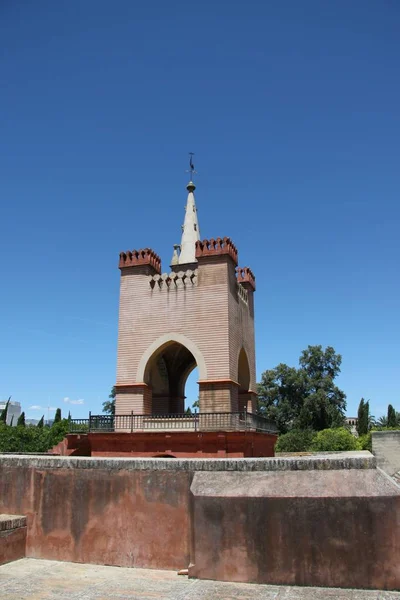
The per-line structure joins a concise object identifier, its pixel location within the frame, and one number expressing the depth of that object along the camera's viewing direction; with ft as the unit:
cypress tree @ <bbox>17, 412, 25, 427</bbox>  173.88
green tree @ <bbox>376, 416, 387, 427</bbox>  200.54
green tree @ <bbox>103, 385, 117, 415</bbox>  153.77
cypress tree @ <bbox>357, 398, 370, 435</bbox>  159.12
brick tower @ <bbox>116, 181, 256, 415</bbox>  54.03
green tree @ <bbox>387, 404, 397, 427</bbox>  173.86
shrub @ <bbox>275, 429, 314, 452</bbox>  117.19
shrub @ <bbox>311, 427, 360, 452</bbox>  114.73
